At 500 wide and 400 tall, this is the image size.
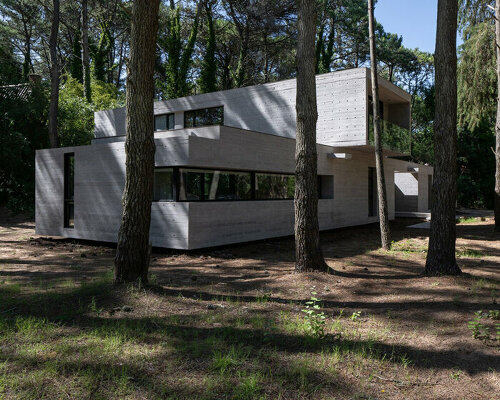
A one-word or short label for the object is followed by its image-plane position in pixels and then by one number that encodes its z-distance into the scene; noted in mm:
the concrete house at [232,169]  10820
